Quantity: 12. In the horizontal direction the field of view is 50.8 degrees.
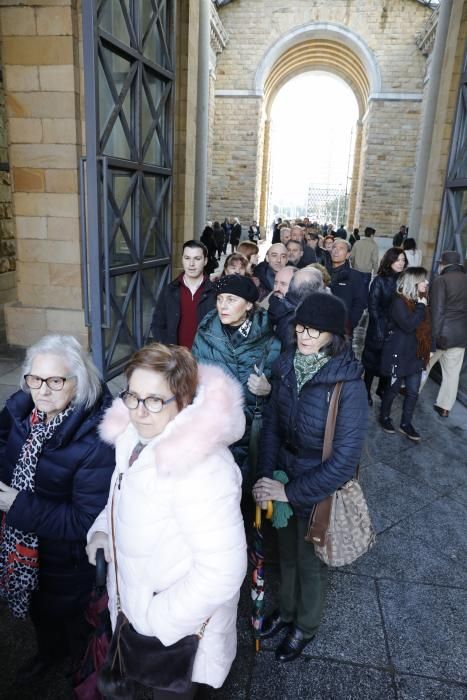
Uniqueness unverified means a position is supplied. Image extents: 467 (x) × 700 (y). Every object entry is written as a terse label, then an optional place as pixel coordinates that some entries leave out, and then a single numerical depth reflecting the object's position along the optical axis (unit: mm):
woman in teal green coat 2934
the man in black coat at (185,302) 4312
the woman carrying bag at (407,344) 4750
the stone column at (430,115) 8141
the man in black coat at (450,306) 5453
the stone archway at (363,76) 21719
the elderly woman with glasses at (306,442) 2188
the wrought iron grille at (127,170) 4738
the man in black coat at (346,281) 5938
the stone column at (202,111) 8773
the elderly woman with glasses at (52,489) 2010
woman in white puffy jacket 1496
